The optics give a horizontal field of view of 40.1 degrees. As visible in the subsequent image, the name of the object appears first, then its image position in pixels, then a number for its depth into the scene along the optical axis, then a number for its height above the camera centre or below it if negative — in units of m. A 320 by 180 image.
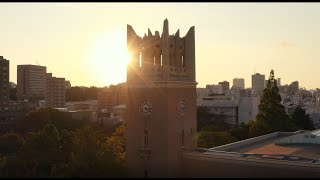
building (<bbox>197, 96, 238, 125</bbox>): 72.31 -0.66
